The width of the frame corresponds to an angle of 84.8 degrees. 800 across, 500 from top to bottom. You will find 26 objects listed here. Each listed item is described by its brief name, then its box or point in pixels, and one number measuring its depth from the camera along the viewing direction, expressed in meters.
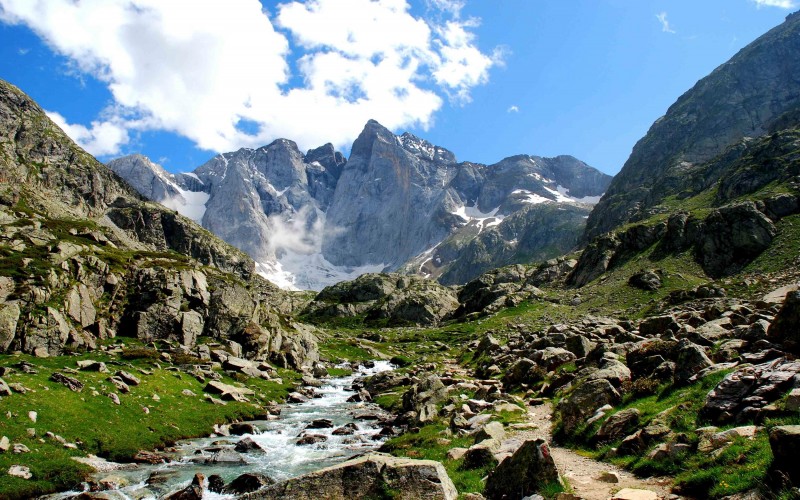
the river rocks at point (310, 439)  32.97
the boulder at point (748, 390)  14.95
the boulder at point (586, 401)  23.12
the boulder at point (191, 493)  21.59
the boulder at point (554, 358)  41.56
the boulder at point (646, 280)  101.75
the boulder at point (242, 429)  35.66
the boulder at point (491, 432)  23.19
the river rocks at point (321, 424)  38.44
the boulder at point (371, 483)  13.75
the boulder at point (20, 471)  21.48
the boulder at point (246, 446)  30.97
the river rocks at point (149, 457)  27.13
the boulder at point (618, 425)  19.31
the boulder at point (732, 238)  97.50
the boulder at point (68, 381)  32.45
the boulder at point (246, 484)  22.95
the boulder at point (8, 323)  40.50
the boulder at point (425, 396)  35.31
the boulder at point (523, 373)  40.50
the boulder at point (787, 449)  10.06
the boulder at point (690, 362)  21.25
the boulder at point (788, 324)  19.83
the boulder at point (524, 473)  14.42
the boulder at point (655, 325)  39.32
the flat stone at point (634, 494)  12.55
